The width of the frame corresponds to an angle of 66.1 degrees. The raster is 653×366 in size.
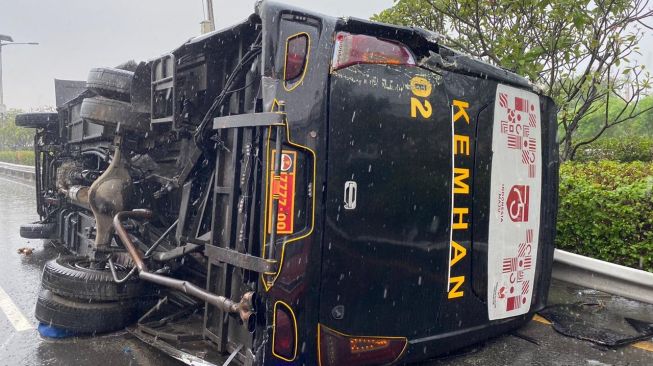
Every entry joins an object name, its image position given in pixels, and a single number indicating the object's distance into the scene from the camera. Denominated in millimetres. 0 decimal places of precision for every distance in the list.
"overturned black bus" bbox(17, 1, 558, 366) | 2381
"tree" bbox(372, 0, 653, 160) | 6551
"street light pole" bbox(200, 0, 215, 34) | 13703
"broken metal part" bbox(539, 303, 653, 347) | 3449
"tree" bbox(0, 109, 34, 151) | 40969
